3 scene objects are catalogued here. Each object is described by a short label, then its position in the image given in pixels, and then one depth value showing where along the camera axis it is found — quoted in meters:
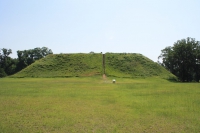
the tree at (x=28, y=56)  71.25
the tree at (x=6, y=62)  69.88
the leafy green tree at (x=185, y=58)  39.44
